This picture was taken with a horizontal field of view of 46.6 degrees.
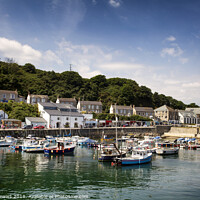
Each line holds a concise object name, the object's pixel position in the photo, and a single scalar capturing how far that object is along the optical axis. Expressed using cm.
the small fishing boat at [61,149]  4631
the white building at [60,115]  8375
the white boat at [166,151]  4981
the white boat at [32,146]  4969
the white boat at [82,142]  6569
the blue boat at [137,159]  3691
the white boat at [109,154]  4003
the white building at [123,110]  12202
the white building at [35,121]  7888
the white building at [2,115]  7849
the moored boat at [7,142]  5834
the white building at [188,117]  13275
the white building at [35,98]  10431
